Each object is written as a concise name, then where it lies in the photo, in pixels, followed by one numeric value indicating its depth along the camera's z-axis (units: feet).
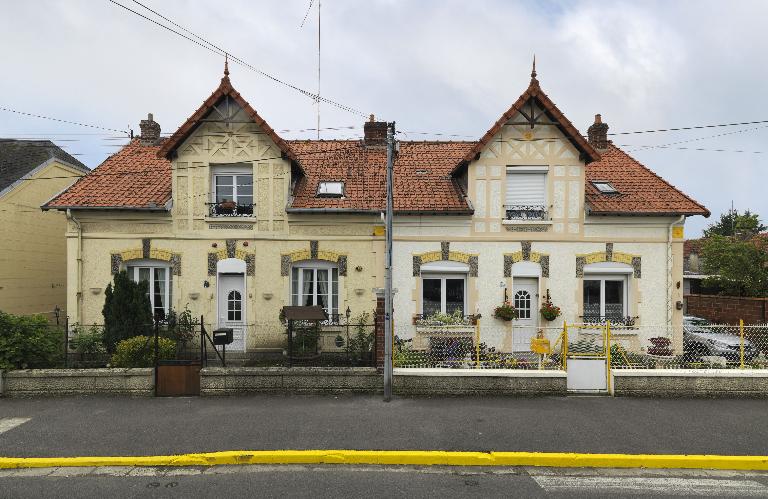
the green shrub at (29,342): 28.94
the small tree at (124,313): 33.60
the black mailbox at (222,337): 30.91
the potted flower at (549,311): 38.96
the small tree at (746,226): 72.54
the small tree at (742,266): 60.95
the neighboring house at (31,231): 46.91
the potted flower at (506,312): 39.22
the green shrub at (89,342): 33.37
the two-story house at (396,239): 39.86
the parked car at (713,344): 32.01
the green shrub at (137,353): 30.91
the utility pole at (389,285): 27.96
